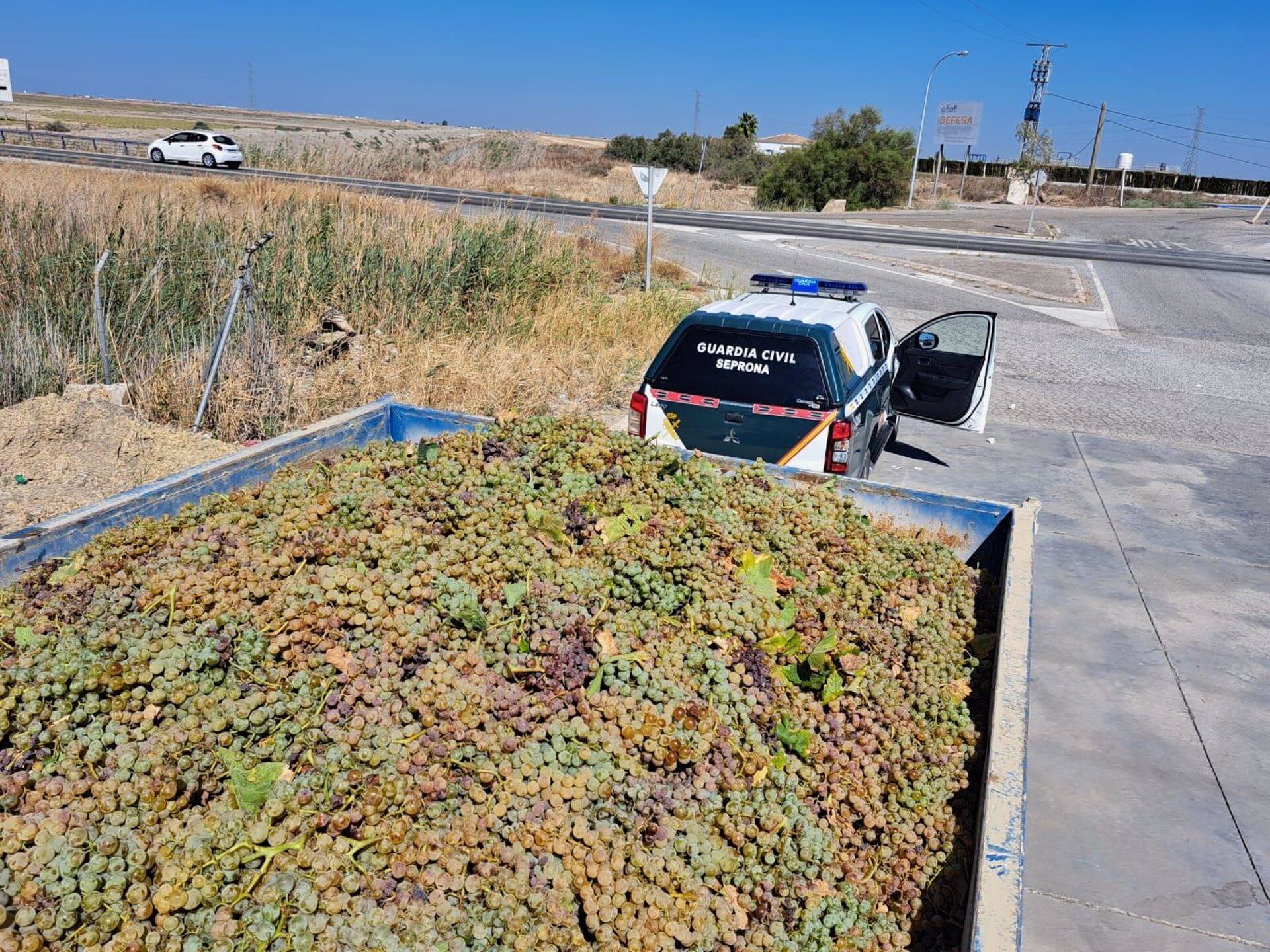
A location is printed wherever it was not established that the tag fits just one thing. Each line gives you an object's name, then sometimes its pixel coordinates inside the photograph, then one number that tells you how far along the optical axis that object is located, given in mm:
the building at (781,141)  132500
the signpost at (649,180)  15172
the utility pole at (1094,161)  71688
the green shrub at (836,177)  53812
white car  39125
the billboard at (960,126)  72062
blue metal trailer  2230
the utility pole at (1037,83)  85062
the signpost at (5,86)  27766
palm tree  93500
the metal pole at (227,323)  7066
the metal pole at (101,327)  6695
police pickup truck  6094
